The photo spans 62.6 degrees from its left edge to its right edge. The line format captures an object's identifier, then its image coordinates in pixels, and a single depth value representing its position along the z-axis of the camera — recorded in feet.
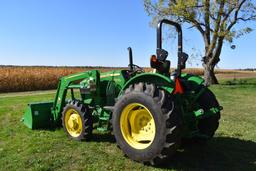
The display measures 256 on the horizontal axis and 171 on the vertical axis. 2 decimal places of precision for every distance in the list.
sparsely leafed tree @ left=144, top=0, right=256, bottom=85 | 47.81
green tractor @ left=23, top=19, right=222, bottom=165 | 10.37
